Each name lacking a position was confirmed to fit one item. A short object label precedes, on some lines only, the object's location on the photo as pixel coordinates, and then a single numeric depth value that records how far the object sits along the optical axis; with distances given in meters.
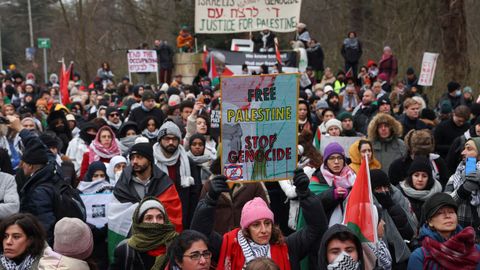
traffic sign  38.16
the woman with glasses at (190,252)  5.93
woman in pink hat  6.29
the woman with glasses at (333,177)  7.65
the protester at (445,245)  6.00
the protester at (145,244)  6.55
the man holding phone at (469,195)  7.86
